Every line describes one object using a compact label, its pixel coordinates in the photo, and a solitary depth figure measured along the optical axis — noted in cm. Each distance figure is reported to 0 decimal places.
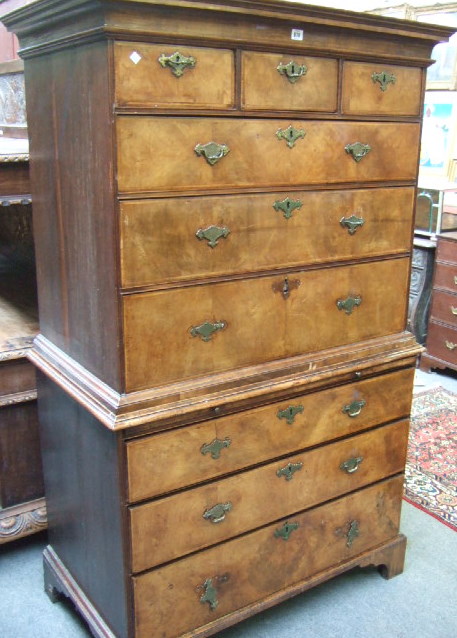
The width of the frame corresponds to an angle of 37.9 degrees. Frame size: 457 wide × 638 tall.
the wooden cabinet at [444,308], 403
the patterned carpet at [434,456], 282
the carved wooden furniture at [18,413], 221
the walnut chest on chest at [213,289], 152
